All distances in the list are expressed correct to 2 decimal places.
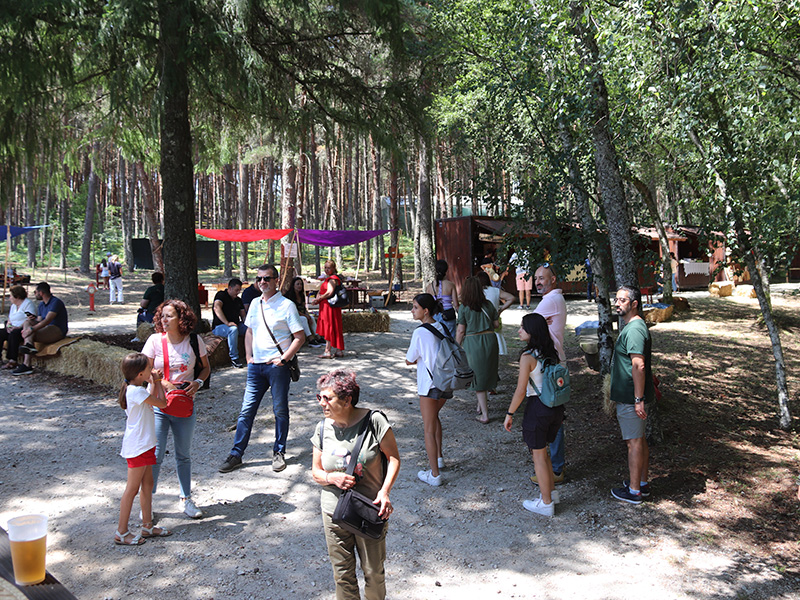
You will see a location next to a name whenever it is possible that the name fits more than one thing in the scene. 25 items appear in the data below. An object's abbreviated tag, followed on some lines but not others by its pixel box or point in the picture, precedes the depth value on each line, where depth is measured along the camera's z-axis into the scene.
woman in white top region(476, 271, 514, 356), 7.69
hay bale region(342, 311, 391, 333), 13.32
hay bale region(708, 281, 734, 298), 22.53
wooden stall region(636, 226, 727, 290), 25.63
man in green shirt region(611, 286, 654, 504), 4.68
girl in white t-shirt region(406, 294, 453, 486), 5.11
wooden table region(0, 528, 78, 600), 2.29
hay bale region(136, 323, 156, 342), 10.79
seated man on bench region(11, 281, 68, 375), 9.65
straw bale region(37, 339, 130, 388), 8.52
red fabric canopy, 16.98
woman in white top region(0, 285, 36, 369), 9.71
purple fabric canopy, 17.42
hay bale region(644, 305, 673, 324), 15.26
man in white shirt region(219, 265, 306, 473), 5.53
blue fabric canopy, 19.13
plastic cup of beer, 2.37
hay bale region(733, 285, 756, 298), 21.33
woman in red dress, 10.20
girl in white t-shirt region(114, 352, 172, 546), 4.05
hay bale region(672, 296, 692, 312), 17.12
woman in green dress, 6.55
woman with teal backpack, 4.60
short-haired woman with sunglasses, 3.00
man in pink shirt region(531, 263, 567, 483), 6.18
